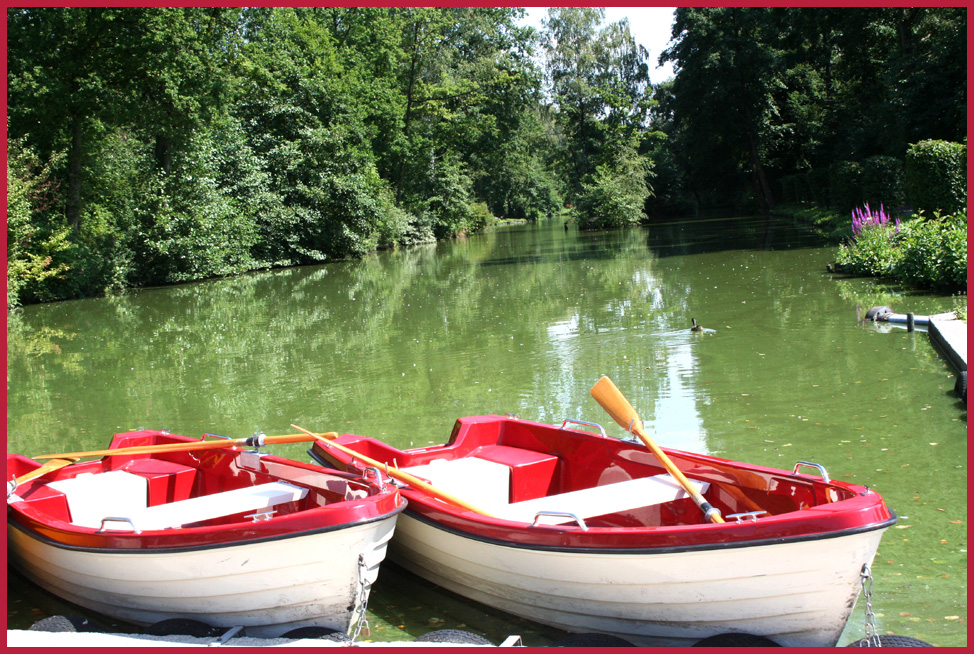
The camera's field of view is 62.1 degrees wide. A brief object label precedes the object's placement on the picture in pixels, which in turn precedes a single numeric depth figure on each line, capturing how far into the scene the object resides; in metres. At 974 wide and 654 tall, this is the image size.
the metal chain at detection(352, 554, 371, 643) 4.27
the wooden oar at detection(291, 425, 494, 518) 4.68
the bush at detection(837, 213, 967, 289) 13.67
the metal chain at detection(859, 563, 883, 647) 3.71
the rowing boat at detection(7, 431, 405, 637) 4.15
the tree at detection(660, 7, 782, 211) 43.31
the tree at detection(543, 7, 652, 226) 51.25
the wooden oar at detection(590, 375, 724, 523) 4.87
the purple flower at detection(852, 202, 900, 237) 17.83
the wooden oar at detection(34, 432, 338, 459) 5.57
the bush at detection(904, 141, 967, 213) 17.66
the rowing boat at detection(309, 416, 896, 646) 3.71
